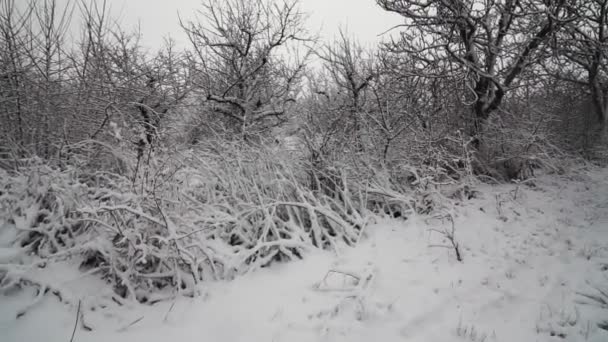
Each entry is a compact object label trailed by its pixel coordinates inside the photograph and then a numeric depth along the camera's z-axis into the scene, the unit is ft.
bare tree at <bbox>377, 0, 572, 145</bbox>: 18.26
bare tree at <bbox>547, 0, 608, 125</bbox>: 18.86
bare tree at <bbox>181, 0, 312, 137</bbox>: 32.32
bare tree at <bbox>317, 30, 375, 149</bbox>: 26.15
